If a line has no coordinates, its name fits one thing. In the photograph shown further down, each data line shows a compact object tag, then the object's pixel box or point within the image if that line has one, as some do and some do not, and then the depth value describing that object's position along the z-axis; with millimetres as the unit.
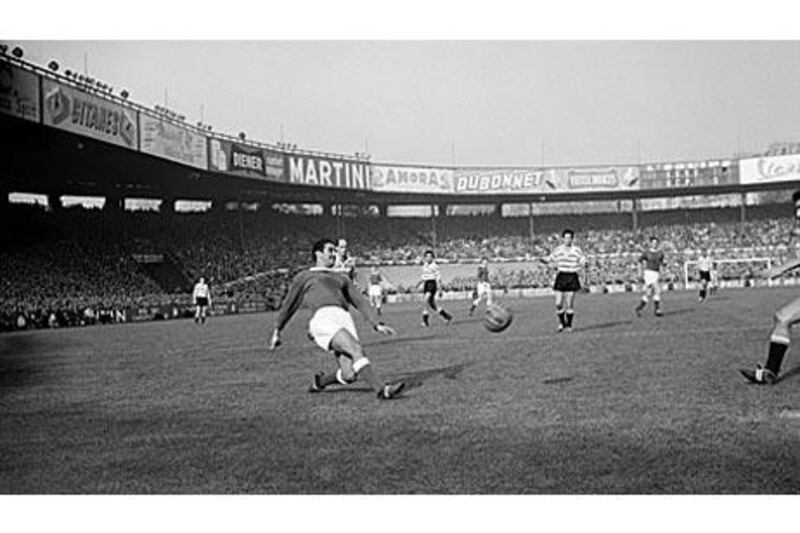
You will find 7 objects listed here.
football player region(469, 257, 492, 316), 16656
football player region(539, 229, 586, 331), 11492
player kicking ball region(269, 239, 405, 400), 6156
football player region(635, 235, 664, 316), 14195
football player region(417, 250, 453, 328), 14218
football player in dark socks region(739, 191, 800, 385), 6203
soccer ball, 7789
